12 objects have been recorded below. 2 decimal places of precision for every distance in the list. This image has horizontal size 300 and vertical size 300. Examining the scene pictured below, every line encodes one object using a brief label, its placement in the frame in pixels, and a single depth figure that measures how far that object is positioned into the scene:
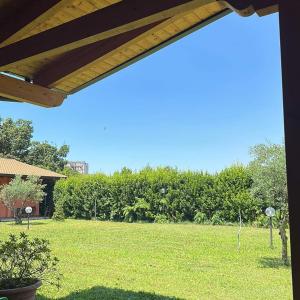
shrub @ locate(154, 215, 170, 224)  15.59
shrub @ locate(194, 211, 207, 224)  14.87
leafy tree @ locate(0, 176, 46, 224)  15.02
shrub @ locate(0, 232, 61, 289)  3.64
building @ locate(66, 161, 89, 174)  33.78
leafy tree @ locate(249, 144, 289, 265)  7.24
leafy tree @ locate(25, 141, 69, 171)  28.61
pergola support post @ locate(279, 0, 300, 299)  1.38
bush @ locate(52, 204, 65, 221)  16.83
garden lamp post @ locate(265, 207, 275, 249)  8.04
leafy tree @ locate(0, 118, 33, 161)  28.16
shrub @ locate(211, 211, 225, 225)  14.52
